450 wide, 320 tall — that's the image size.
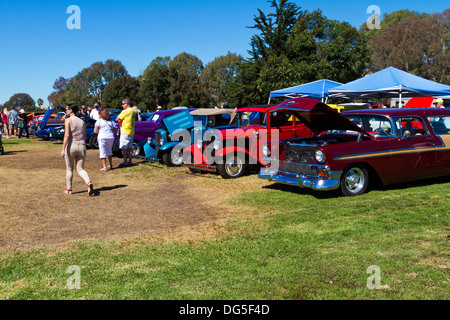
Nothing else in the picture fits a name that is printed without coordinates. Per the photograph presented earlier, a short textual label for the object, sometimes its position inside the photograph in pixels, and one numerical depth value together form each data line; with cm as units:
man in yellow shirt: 1196
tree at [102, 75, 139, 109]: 7344
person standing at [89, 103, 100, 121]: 1858
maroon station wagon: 769
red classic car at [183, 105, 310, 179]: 1030
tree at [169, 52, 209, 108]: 6856
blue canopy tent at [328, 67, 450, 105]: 1362
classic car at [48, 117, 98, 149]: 1762
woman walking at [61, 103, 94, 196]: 830
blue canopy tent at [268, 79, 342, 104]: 1802
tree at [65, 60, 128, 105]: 8731
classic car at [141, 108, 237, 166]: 1164
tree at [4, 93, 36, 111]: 12600
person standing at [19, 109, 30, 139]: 2484
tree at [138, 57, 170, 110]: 6931
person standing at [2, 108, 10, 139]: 2445
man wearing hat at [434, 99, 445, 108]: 1367
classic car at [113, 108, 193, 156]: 1475
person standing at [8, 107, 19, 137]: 2527
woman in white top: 1159
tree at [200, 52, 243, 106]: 9775
